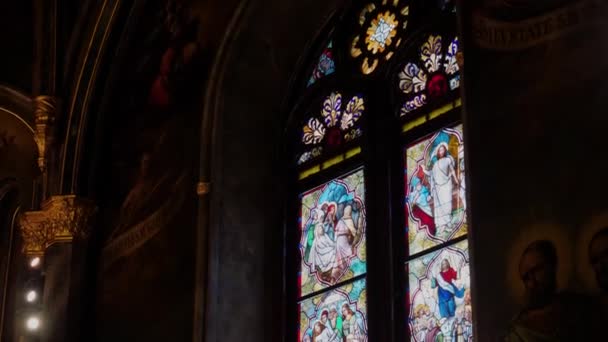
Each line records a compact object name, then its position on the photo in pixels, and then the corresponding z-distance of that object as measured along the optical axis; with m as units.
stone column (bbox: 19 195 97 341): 11.67
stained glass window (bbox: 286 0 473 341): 9.59
